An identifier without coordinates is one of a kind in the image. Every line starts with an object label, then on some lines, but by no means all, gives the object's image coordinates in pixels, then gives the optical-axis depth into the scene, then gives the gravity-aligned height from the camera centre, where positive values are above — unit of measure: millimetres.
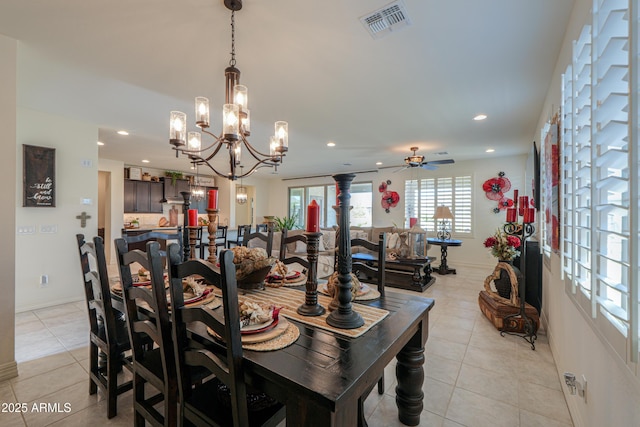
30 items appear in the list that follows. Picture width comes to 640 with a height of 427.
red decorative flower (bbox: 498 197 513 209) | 5859 +246
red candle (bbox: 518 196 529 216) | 2942 +113
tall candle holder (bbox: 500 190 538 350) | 2691 -684
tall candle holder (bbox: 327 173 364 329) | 1233 -253
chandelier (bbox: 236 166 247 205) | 7691 +628
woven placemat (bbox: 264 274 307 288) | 1945 -504
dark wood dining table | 833 -528
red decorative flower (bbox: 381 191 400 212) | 7312 +393
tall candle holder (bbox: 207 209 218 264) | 1990 -114
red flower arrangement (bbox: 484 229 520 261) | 3033 -369
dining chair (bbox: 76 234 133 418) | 1576 -776
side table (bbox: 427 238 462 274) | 5578 -783
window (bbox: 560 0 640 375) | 787 +168
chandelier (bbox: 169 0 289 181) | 1880 +708
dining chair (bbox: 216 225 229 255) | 6053 -521
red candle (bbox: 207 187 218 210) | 1959 +100
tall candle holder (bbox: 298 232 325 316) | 1318 -361
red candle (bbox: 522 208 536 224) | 2684 -17
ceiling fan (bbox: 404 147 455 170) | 4801 +918
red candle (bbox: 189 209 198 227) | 2064 -33
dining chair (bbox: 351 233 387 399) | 1686 -284
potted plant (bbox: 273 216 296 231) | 8190 -278
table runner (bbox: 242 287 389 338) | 1237 -516
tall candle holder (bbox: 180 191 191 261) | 2318 -195
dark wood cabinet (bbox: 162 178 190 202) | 7716 +750
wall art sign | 3252 +456
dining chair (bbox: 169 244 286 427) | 951 -577
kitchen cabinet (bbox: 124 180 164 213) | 6922 +457
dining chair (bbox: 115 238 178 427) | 1168 -564
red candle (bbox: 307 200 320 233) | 1322 -30
